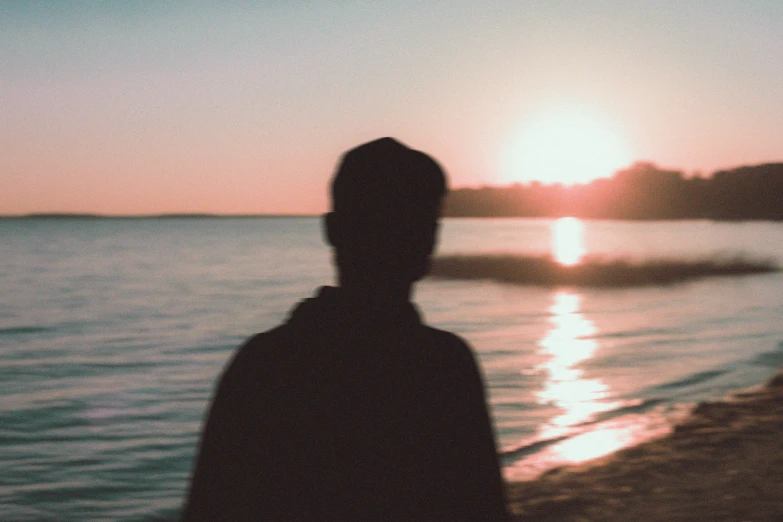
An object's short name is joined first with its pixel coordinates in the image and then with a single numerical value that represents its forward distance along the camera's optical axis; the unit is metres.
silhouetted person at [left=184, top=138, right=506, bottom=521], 1.90
